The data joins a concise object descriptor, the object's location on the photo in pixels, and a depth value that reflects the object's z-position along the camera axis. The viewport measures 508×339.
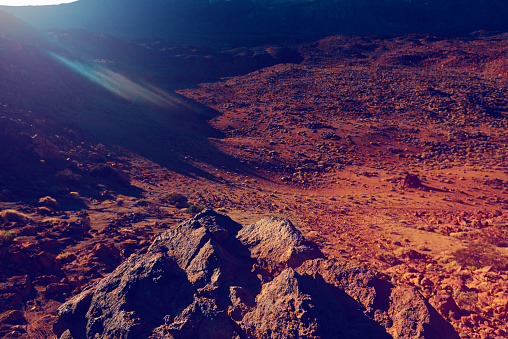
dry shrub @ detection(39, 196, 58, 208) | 10.70
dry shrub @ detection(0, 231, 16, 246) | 7.47
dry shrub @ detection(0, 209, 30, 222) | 9.05
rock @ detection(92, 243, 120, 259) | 7.57
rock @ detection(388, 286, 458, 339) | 3.24
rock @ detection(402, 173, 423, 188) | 15.09
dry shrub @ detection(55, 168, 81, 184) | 13.16
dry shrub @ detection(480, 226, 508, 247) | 8.17
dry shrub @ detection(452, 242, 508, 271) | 6.69
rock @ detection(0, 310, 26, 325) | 5.05
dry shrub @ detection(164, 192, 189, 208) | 12.76
